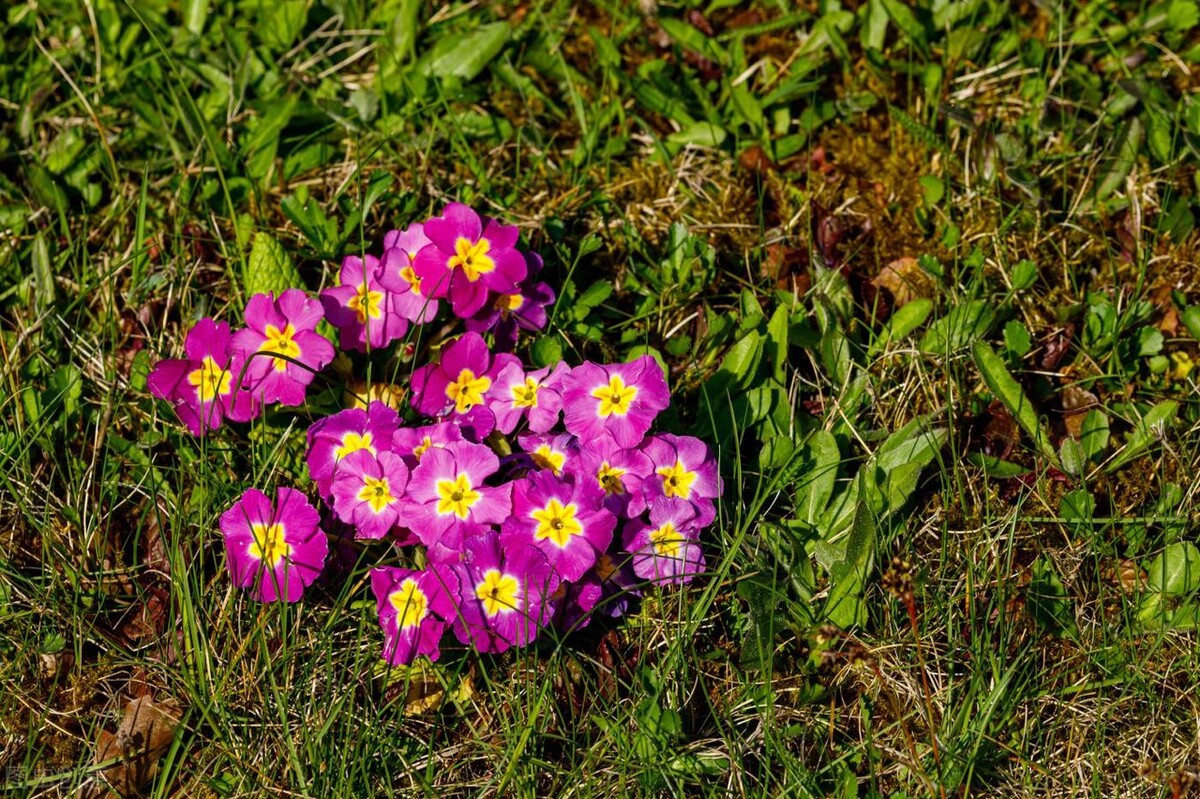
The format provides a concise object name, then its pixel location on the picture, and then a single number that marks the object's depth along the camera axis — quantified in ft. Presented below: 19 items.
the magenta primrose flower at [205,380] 8.46
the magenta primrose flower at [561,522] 7.43
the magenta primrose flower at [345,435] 8.00
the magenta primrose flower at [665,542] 7.68
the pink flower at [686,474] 7.75
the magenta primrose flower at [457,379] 8.42
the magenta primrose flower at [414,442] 7.87
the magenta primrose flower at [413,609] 7.52
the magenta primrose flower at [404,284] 8.79
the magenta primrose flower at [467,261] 8.47
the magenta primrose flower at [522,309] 8.87
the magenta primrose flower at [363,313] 8.84
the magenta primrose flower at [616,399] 7.75
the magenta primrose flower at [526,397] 8.07
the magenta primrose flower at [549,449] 8.02
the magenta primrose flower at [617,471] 7.73
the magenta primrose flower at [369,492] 7.77
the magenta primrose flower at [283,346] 8.42
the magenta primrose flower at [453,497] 7.61
